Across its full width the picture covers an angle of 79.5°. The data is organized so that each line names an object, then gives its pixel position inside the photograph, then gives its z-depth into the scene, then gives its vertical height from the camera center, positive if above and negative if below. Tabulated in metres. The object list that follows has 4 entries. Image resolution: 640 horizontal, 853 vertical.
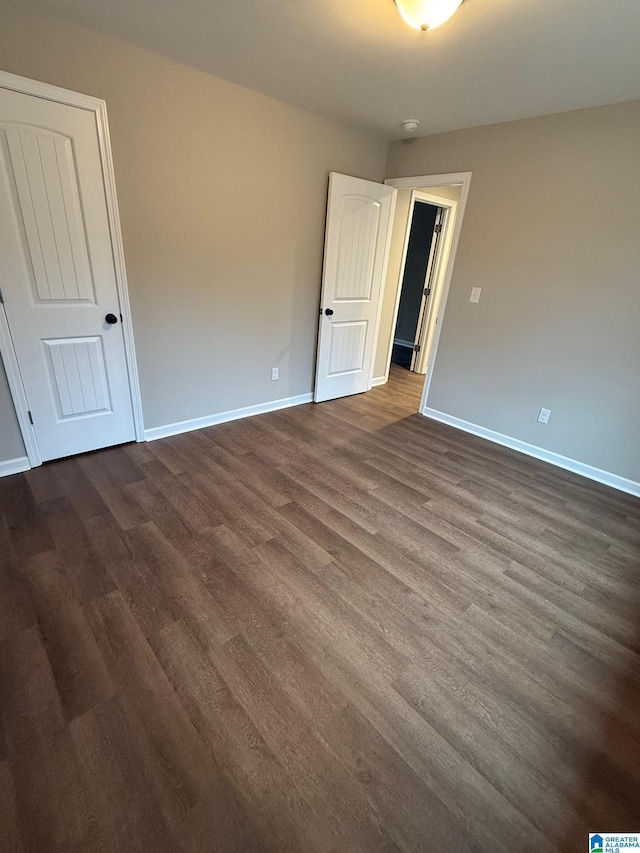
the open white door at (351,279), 3.52 -0.18
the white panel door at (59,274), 2.09 -0.20
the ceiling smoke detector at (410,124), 3.03 +1.02
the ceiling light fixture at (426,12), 1.52 +0.93
